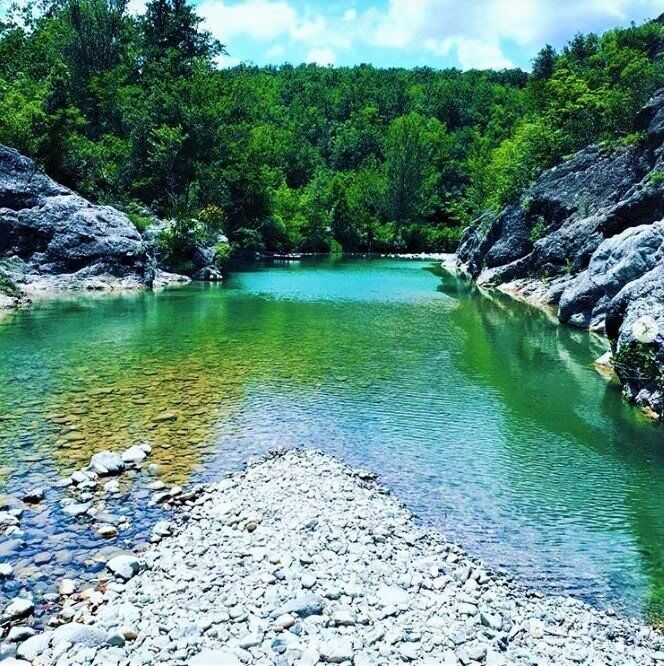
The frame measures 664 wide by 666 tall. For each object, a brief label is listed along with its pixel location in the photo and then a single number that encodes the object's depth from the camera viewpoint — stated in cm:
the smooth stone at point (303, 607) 839
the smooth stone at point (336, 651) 746
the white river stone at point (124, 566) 948
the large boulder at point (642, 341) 1885
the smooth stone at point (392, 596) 870
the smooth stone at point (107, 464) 1346
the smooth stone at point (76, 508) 1161
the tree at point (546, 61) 11494
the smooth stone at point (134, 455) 1414
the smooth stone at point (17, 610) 848
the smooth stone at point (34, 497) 1209
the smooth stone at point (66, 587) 910
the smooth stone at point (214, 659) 727
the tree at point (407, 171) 10938
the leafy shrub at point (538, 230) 5094
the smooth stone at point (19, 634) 798
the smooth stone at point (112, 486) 1266
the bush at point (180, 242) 5526
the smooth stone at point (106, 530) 1086
